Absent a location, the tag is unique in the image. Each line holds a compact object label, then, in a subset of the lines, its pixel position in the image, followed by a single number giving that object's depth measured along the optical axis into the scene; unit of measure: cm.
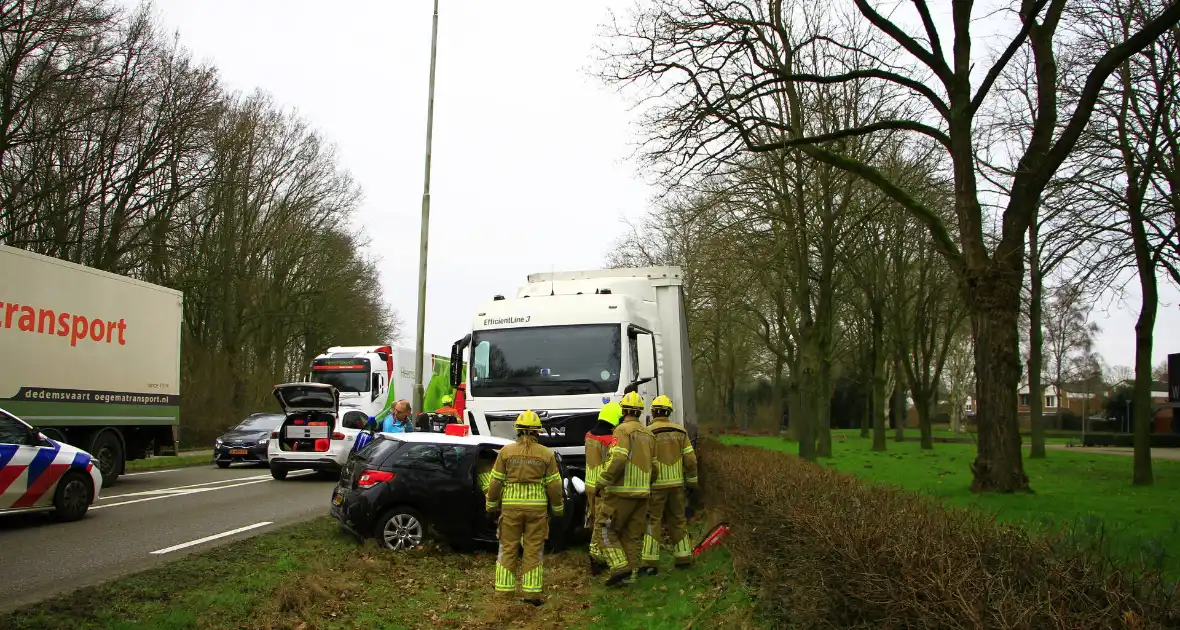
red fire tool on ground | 1016
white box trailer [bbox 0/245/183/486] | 1560
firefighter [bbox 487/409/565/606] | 855
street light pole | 2413
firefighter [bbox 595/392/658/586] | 953
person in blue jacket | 1532
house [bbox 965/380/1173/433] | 6606
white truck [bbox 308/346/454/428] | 2952
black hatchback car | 1091
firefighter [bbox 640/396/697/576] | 991
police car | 1187
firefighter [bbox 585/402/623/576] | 1011
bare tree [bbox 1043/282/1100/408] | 4402
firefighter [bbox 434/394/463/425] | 1569
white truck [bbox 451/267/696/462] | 1371
